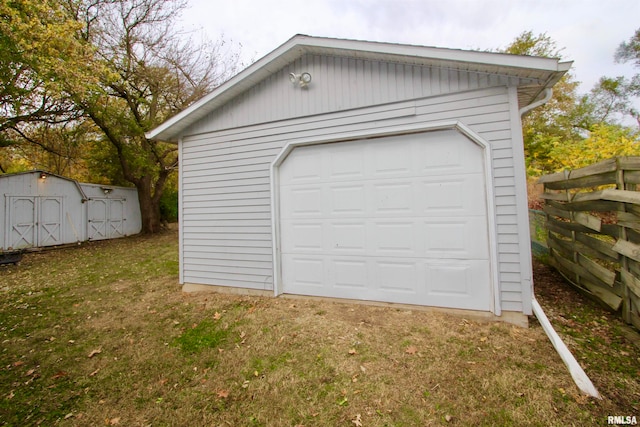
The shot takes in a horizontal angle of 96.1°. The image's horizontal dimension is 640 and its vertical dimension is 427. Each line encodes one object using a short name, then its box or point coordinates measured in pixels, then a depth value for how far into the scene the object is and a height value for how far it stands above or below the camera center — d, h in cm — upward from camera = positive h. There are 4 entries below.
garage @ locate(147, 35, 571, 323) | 369 +70
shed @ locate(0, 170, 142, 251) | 1030 +71
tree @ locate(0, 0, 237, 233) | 765 +511
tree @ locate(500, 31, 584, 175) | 1423 +563
